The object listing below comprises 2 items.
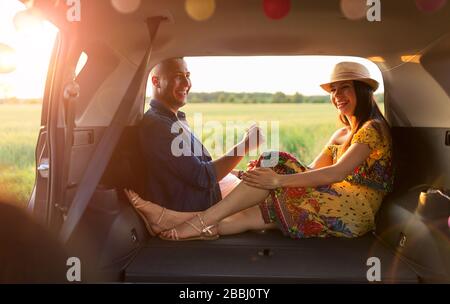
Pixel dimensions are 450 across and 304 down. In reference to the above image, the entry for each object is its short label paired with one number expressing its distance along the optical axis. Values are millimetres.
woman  2584
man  2697
